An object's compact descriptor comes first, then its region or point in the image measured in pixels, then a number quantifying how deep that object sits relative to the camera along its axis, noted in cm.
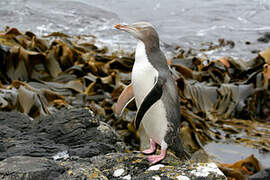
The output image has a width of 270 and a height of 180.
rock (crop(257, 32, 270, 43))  1048
